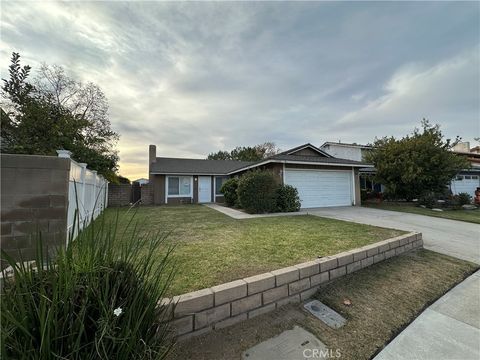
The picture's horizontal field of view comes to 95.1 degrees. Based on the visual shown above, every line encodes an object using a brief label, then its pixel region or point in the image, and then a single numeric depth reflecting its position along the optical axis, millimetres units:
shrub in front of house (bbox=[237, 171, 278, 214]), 10500
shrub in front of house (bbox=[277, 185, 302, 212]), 10953
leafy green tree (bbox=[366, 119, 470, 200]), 13891
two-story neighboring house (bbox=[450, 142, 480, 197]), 19672
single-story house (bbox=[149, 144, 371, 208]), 12047
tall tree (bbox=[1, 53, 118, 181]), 8578
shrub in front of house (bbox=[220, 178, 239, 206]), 13637
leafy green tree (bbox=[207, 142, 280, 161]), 36625
